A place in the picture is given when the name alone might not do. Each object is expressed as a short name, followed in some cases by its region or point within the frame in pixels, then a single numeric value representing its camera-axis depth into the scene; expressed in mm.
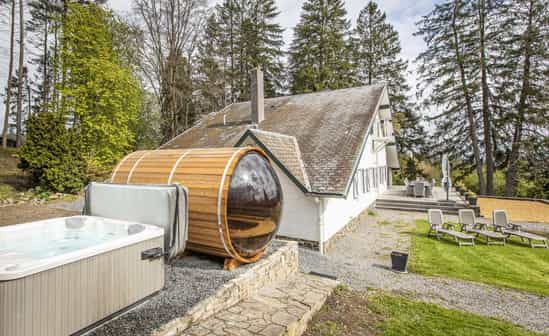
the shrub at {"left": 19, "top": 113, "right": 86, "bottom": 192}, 11016
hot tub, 2068
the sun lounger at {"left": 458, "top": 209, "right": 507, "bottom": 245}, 8764
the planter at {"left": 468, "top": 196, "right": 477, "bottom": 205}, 12766
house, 7844
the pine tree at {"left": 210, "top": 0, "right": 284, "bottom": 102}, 21547
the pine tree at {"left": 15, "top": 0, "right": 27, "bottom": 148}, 18031
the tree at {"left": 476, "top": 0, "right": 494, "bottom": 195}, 17078
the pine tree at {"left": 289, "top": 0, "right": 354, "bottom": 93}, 21906
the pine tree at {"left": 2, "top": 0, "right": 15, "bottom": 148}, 18047
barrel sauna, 3838
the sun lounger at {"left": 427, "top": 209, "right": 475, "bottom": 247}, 8617
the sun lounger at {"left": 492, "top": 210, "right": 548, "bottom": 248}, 8445
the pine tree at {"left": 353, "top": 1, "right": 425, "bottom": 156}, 24984
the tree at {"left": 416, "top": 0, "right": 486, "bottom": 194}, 17734
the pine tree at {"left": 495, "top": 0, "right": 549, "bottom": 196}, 15266
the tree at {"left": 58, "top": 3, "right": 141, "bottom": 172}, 12797
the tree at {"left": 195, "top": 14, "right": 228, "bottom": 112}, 19297
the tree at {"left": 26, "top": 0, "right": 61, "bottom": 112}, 17484
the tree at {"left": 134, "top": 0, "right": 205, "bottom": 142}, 16531
